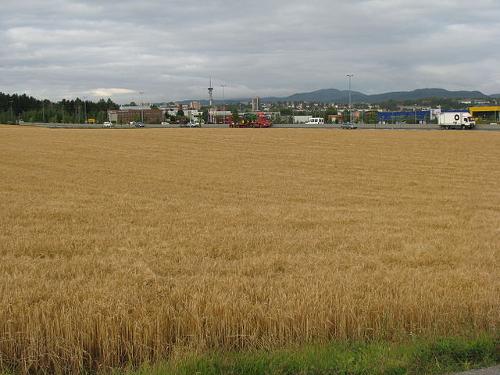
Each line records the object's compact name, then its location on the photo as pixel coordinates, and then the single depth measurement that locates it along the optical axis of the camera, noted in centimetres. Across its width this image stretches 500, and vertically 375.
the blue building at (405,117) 12778
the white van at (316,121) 13315
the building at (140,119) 18705
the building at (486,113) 12594
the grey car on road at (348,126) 10259
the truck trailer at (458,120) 9156
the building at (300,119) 15720
